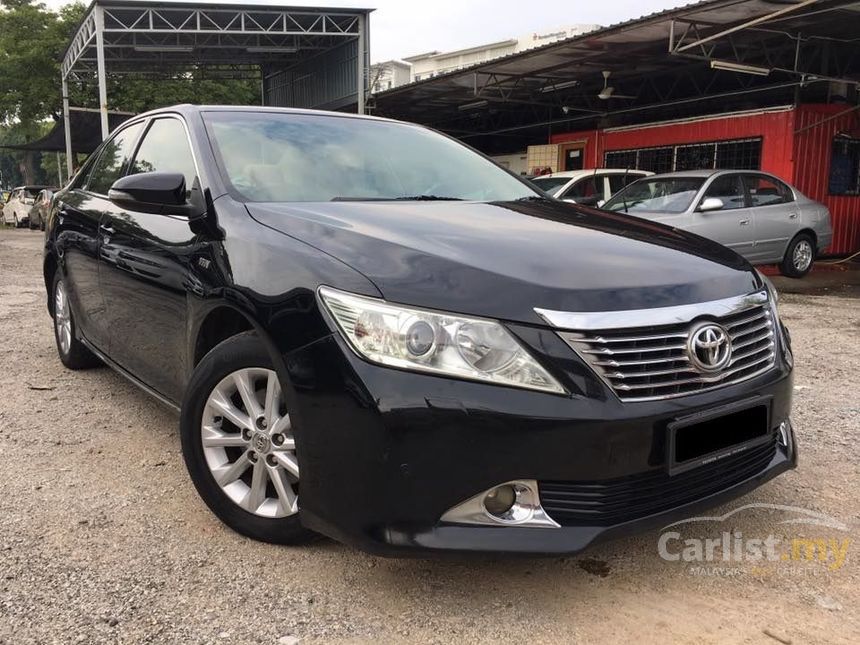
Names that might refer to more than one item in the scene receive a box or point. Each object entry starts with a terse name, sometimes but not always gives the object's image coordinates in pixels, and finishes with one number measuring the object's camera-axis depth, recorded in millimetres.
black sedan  1885
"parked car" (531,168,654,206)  10289
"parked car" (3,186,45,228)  24234
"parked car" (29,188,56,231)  21128
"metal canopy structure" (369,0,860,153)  9641
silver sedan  9047
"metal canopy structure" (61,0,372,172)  17906
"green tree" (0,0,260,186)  30219
